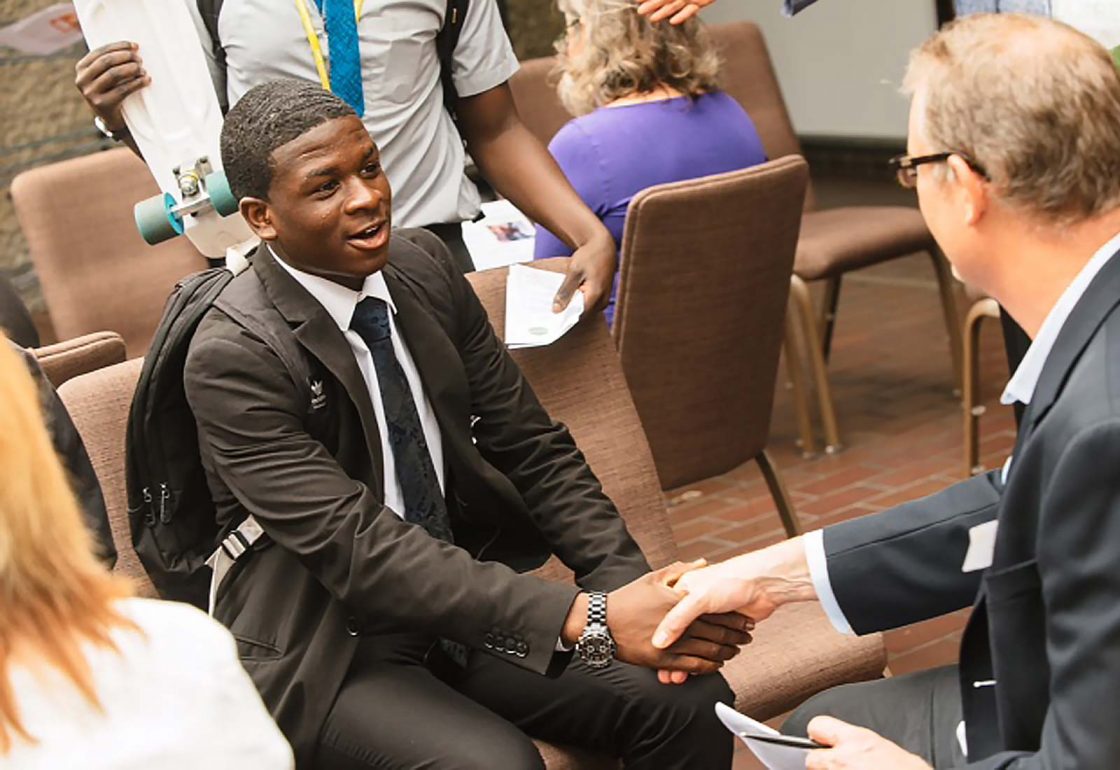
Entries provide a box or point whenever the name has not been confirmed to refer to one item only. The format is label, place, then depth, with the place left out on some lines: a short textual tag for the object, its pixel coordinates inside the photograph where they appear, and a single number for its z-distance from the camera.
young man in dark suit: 2.34
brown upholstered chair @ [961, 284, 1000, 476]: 4.25
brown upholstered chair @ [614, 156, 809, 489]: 3.43
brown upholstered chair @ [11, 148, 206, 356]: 4.70
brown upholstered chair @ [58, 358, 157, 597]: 2.54
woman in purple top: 3.91
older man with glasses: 1.56
